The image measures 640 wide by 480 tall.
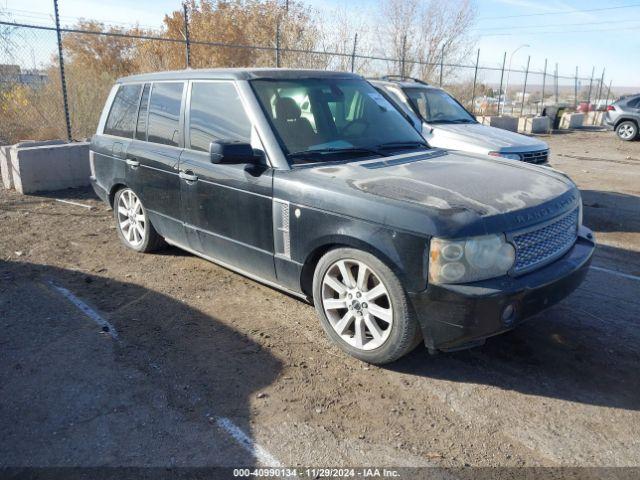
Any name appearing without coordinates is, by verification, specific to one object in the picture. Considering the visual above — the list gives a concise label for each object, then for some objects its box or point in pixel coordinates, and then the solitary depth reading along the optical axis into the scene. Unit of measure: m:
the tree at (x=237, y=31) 20.69
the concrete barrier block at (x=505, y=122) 20.42
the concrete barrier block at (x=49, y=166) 8.38
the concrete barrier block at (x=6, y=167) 8.65
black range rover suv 3.08
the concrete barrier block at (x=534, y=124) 21.88
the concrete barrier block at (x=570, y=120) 25.11
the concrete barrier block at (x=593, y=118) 28.23
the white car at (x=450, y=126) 7.55
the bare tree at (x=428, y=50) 24.39
